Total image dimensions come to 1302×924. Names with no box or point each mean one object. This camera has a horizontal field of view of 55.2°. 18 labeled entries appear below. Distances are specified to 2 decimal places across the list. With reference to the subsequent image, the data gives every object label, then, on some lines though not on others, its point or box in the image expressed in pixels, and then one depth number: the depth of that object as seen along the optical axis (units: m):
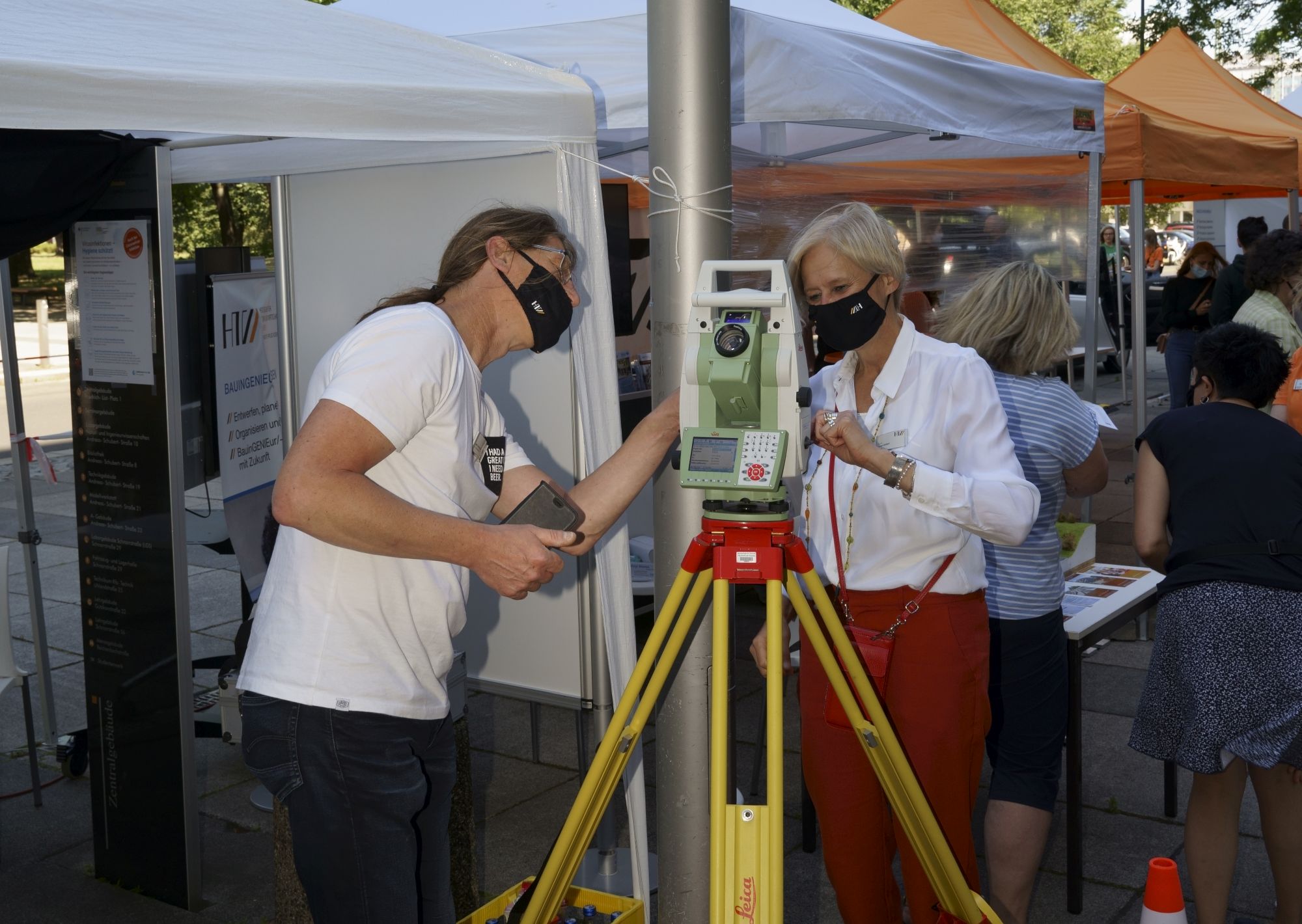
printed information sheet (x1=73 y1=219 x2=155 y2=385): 3.52
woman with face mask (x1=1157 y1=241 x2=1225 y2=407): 10.14
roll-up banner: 4.54
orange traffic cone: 2.10
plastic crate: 2.73
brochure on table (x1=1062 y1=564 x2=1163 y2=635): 3.72
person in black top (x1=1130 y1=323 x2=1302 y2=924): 2.95
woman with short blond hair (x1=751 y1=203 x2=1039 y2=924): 2.54
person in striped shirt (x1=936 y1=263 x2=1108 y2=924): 3.15
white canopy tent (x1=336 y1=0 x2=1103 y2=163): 3.86
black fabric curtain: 3.38
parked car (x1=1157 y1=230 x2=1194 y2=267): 35.62
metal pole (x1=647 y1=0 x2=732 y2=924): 2.34
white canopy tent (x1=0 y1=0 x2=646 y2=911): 2.44
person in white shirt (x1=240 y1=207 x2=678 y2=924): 1.94
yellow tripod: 2.00
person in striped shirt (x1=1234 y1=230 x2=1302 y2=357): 5.77
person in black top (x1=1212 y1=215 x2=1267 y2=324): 8.73
